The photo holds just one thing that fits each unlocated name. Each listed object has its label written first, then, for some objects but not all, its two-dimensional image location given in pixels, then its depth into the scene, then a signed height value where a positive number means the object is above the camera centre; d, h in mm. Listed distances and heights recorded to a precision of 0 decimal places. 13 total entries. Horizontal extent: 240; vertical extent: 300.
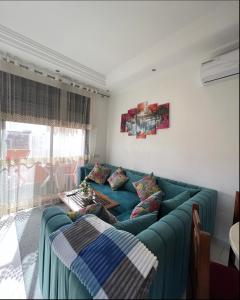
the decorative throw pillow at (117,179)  2535 -466
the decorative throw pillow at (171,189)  1784 -466
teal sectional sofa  756 -592
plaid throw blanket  615 -498
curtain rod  2070 +1211
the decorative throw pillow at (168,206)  1318 -475
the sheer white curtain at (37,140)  2174 +172
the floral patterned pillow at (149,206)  1293 -485
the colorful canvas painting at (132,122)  2787 +541
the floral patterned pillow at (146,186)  2045 -484
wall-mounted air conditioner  1247 +780
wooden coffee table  1856 -645
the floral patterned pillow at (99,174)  2756 -419
